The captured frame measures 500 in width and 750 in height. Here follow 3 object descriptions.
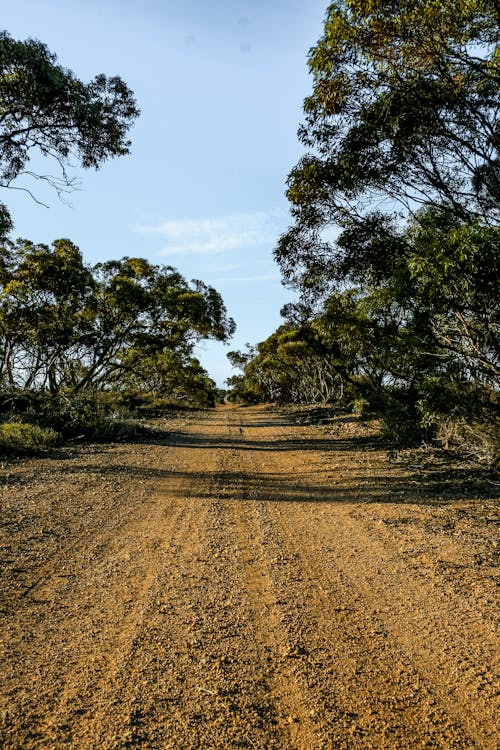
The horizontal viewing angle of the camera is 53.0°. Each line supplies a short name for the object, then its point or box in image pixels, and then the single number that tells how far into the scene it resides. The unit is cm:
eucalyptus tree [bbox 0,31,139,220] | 962
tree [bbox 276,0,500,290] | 752
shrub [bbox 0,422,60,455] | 1164
